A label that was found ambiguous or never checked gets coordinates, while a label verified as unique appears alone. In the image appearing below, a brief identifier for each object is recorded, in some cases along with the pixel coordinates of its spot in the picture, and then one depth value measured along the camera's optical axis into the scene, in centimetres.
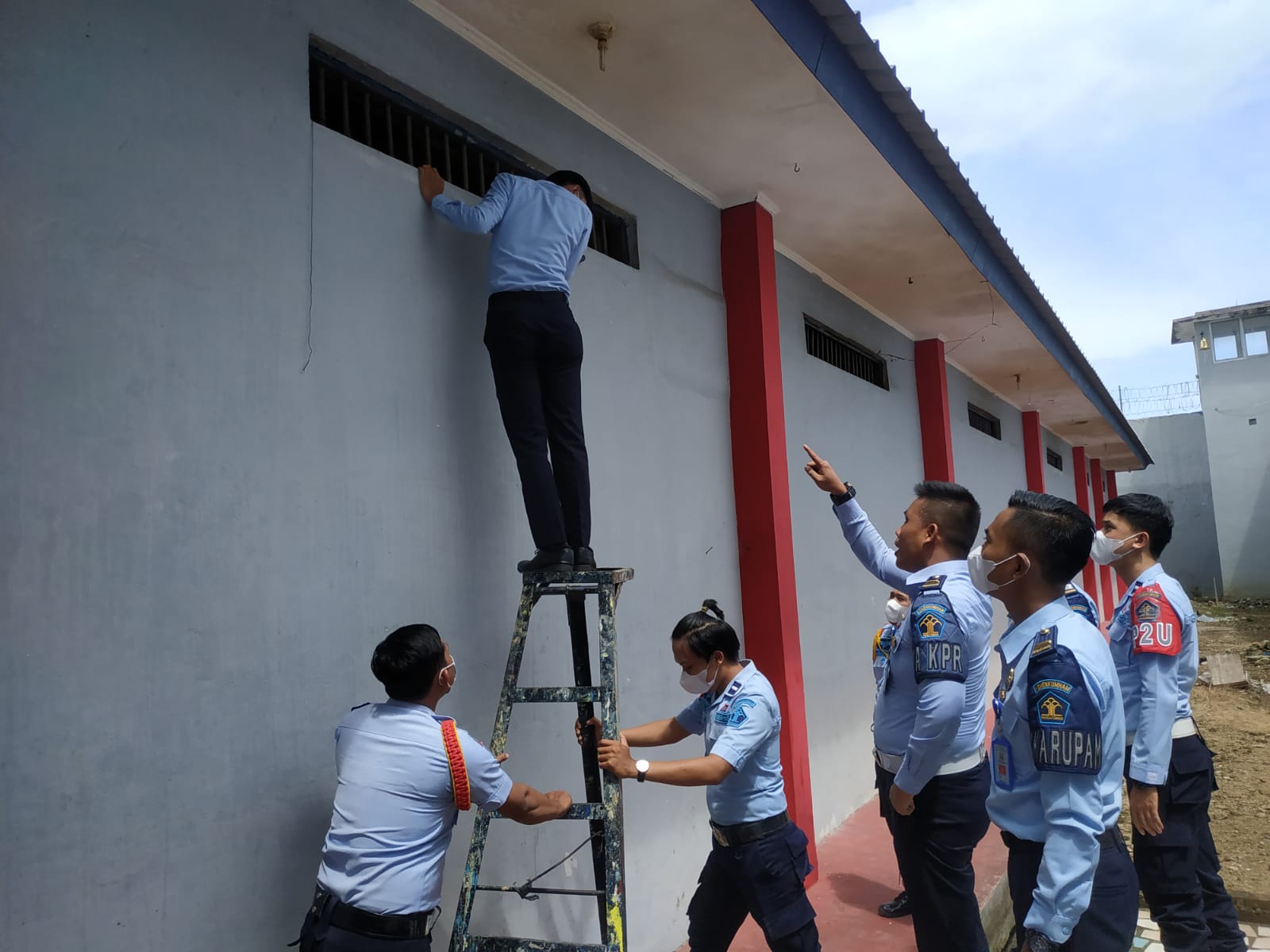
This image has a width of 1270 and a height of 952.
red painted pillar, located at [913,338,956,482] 799
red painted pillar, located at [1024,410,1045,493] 1239
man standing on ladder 278
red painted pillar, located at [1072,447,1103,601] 1530
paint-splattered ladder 239
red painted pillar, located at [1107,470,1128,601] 1838
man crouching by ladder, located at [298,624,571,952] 209
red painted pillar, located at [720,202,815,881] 462
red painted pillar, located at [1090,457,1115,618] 1647
